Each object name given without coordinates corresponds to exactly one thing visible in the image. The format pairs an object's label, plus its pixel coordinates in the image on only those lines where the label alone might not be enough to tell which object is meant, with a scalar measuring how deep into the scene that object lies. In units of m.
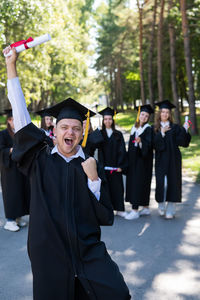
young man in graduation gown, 2.66
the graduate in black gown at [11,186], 6.57
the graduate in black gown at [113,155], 7.50
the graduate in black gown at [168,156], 7.25
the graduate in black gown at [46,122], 7.16
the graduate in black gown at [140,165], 7.39
